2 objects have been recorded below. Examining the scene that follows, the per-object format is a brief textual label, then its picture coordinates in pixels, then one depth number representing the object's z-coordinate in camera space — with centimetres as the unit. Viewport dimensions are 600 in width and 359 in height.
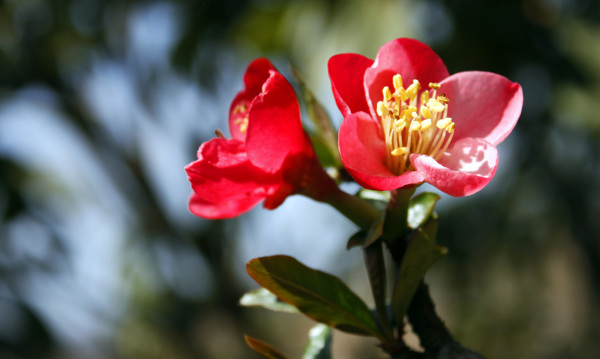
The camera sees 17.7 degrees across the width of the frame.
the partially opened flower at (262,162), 38
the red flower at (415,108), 38
